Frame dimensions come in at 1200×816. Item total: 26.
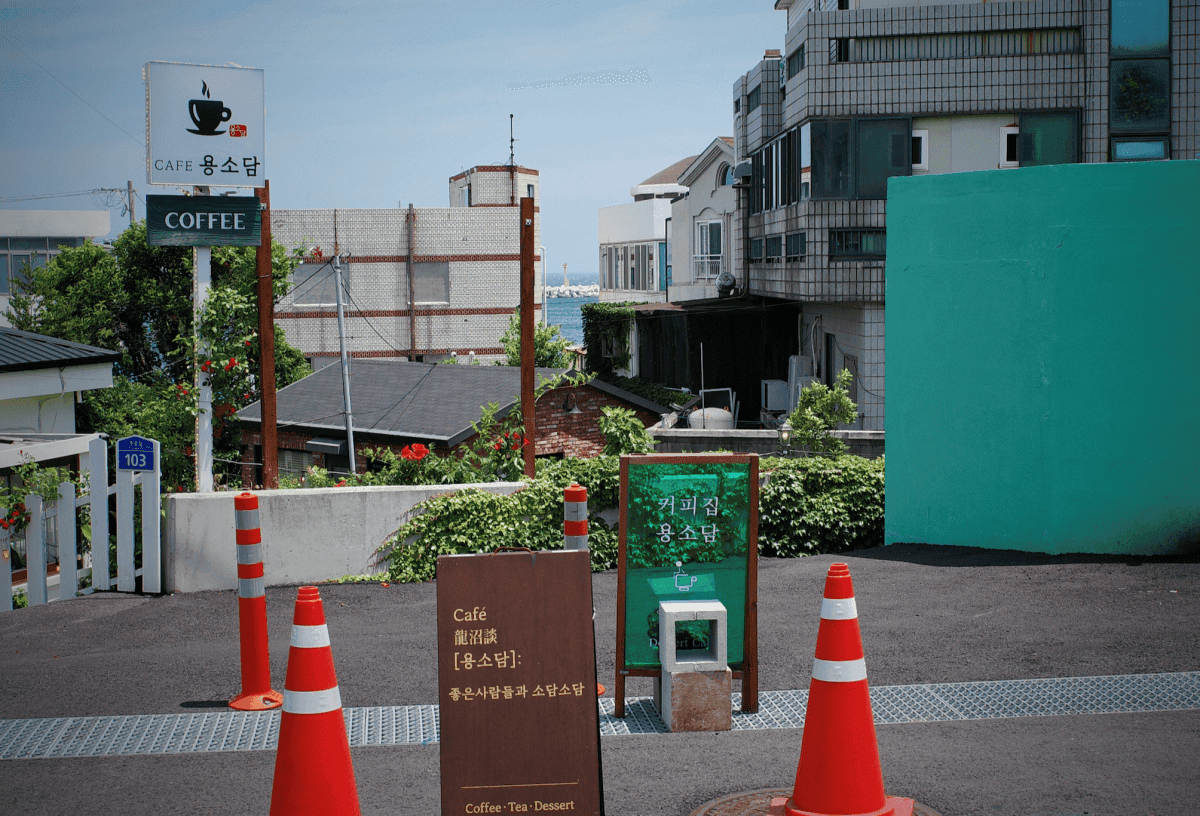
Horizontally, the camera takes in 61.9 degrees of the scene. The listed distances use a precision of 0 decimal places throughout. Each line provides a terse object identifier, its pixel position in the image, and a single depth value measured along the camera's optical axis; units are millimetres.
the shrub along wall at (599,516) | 9781
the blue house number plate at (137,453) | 9508
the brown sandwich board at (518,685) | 3959
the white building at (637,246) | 66750
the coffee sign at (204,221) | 11062
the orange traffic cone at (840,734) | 4184
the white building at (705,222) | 37375
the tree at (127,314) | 31703
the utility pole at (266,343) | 11547
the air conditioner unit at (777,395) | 27703
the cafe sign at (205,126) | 11398
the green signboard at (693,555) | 5703
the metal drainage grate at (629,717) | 5484
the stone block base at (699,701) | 5516
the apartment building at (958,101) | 21969
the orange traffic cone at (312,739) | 3984
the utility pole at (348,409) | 23906
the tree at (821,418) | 14461
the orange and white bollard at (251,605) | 5984
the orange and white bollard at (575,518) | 6105
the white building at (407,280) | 51844
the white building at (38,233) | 57031
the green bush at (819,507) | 10469
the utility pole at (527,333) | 12047
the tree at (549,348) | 36781
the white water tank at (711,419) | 25359
